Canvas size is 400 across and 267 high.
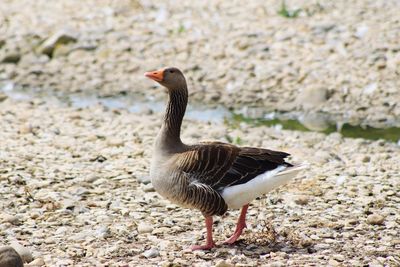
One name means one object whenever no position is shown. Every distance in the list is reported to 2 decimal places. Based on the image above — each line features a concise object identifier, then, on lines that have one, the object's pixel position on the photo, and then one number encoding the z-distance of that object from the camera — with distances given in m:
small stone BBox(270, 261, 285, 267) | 14.98
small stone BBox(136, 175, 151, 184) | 20.86
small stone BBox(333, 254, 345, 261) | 15.45
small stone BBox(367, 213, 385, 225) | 17.66
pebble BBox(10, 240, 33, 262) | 15.61
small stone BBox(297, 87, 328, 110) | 30.38
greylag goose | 15.88
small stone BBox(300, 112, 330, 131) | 28.81
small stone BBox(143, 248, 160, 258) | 15.82
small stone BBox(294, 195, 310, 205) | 19.23
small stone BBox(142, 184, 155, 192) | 20.34
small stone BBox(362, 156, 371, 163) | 23.72
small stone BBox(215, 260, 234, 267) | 14.75
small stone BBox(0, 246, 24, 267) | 14.16
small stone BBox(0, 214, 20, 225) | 17.78
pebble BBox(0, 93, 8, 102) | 30.94
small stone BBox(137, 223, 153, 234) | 17.47
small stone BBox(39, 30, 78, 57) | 35.69
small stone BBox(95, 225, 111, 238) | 17.19
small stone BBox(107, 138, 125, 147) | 24.62
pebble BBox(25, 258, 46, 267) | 15.32
